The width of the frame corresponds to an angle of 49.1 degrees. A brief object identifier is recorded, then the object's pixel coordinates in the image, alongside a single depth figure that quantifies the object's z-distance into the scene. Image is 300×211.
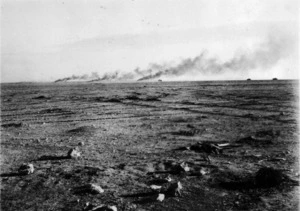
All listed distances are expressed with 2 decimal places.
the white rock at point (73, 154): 6.55
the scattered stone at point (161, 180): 5.03
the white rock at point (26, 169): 5.60
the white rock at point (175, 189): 4.49
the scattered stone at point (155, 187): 4.71
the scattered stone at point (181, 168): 5.48
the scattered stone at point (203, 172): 5.32
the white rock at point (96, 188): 4.69
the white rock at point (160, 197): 4.34
